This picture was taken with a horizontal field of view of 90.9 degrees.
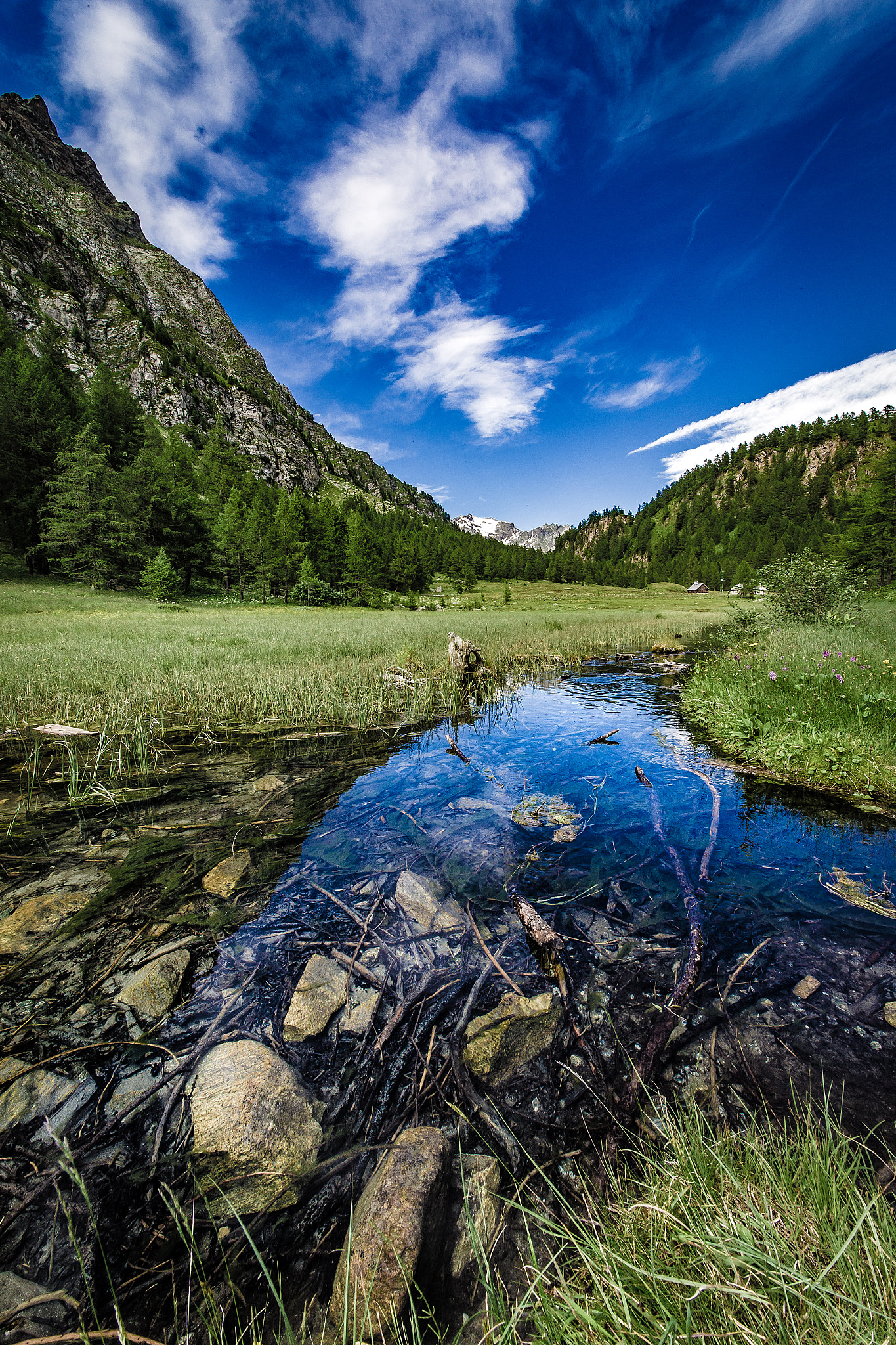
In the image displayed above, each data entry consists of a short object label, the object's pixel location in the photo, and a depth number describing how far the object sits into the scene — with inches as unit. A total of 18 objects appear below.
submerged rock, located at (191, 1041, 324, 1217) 65.6
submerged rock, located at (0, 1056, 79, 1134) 73.3
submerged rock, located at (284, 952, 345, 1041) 92.4
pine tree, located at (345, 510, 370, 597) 2295.8
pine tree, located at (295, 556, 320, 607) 2004.2
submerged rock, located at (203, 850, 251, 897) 135.6
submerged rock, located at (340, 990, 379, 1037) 93.7
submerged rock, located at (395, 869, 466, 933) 123.4
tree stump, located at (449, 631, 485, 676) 474.6
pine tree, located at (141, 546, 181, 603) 1507.1
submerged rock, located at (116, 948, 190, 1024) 95.1
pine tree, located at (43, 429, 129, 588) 1449.3
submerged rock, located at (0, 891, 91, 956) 111.6
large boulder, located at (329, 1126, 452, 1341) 50.1
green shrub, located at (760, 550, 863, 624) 614.5
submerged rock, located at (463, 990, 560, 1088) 86.5
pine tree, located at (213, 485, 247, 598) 1948.8
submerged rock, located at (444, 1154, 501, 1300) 56.9
